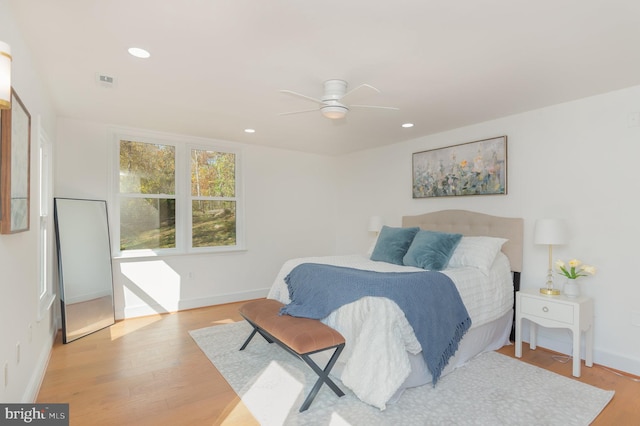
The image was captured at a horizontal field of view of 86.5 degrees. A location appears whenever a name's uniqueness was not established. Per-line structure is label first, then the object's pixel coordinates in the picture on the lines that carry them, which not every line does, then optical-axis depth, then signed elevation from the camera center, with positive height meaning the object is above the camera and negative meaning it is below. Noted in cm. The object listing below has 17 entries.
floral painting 378 +51
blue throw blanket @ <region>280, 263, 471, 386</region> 249 -70
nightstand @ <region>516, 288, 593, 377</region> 278 -88
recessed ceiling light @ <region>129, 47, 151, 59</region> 226 +106
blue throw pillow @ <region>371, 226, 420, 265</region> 379 -39
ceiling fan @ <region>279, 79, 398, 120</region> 270 +90
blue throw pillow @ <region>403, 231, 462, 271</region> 333 -40
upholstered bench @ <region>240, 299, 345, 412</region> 230 -90
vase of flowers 294 -55
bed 230 -79
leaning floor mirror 360 -65
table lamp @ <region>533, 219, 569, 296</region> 306 -20
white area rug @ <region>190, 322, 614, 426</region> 217 -133
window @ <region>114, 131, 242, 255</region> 436 +16
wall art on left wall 168 +22
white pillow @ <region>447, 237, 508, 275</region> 330 -41
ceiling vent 271 +105
